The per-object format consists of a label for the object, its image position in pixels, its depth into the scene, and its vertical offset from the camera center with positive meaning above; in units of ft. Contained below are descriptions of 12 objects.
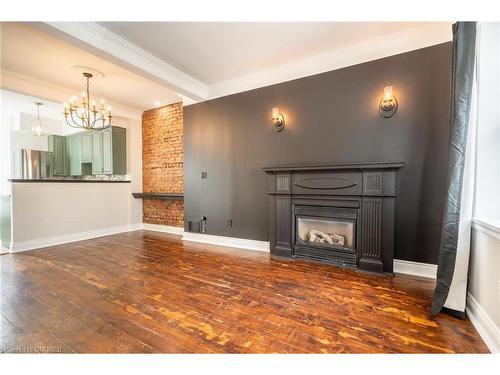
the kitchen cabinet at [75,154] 18.94 +2.08
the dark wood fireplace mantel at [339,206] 8.48 -1.16
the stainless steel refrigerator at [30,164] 18.24 +1.09
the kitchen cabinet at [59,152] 19.79 +2.23
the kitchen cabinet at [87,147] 18.10 +2.54
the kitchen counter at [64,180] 12.09 -0.24
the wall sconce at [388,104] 8.62 +3.04
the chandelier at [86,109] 10.98 +3.57
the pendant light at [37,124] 16.61 +4.38
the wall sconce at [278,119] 11.11 +3.03
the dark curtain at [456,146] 5.47 +0.88
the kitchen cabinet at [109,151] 16.62 +2.08
